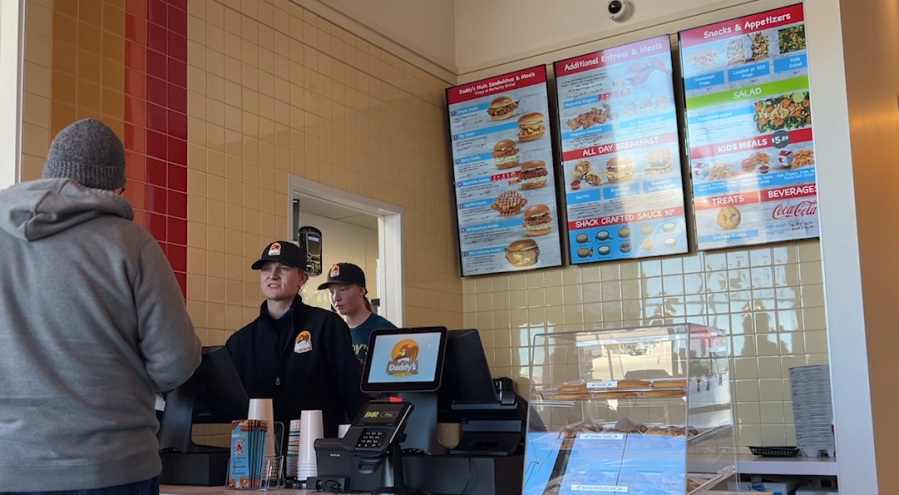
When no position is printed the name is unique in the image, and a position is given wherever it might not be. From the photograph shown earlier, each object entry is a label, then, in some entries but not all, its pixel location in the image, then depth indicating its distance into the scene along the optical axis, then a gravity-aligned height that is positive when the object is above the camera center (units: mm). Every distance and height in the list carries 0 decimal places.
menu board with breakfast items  5035 +949
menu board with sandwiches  5430 +917
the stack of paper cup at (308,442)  2701 -351
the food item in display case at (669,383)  2020 -155
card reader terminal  2416 -285
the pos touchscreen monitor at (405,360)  2650 -111
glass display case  1964 -228
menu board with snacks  4633 +981
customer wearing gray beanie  1894 +0
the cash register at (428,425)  2412 -300
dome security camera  5289 +1834
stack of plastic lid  4082 -455
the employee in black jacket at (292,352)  3705 -103
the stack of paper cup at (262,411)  2826 -263
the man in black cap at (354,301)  4547 +127
